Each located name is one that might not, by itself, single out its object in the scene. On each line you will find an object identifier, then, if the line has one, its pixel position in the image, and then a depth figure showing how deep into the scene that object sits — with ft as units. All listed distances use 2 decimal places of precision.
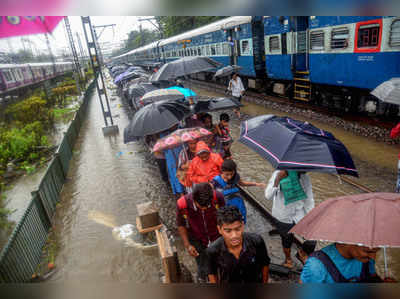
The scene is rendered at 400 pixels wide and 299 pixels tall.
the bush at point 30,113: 42.55
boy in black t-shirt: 6.86
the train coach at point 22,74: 57.76
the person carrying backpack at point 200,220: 9.47
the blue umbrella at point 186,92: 23.66
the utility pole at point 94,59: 31.41
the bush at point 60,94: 70.18
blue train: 23.67
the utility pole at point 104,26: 83.82
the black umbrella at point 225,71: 40.27
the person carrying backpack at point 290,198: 10.27
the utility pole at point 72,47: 52.07
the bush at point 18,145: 32.40
